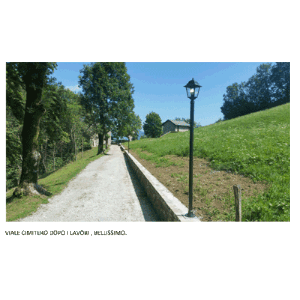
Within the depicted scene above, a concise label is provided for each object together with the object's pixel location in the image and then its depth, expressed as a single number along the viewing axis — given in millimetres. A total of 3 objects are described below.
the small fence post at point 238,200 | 2242
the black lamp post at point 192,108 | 2681
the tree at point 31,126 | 4066
